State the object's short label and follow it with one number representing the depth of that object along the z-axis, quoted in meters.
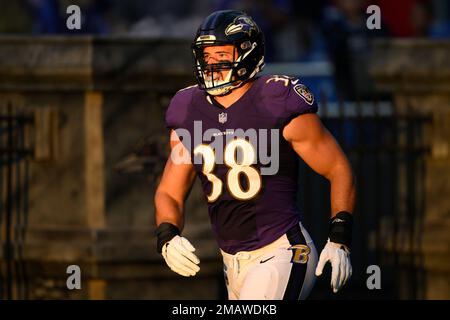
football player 8.08
